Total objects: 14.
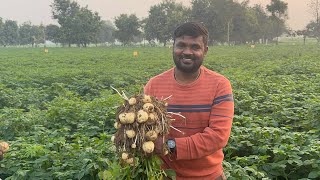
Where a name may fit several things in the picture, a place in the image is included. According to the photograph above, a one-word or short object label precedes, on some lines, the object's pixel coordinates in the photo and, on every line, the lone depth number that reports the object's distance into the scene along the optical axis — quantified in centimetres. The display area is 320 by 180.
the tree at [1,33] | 9059
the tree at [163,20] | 7216
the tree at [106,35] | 11292
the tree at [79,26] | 7375
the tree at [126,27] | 7556
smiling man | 274
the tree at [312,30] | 6738
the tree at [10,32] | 9288
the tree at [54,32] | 7556
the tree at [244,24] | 7481
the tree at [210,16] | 7481
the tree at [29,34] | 9588
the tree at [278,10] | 6306
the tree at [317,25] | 6599
